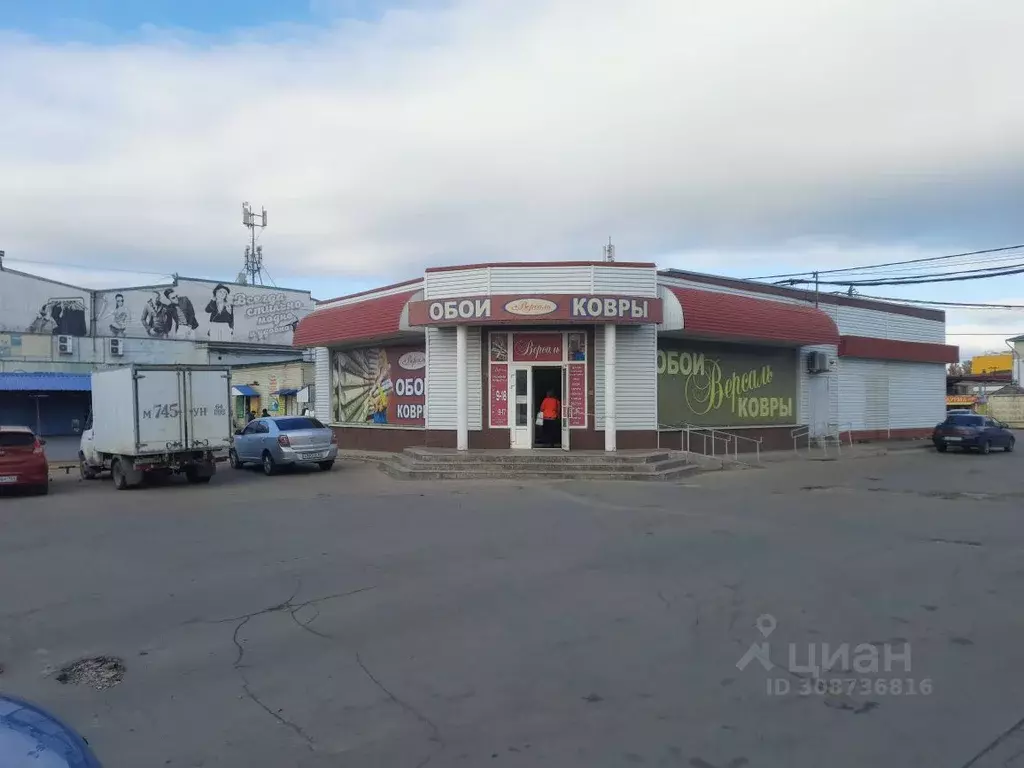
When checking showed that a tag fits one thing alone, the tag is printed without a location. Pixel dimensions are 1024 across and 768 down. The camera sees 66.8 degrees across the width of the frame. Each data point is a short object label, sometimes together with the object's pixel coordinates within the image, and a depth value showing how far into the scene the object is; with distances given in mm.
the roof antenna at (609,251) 27328
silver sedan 20625
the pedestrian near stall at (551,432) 21641
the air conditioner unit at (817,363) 27297
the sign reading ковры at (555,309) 19812
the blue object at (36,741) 2898
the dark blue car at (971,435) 27469
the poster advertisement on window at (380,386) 24266
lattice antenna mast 55094
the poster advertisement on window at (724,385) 22969
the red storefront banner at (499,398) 21422
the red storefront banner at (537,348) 21469
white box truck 17719
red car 17016
